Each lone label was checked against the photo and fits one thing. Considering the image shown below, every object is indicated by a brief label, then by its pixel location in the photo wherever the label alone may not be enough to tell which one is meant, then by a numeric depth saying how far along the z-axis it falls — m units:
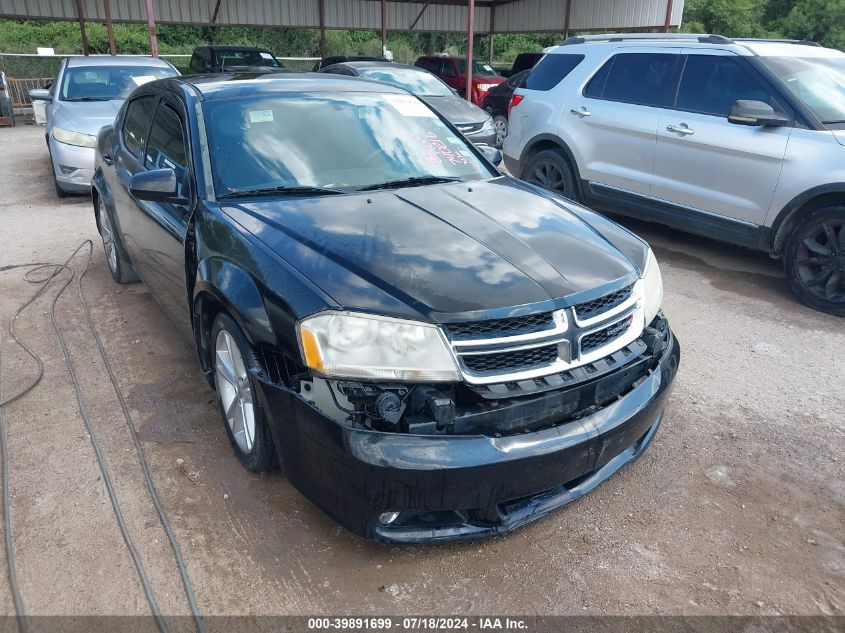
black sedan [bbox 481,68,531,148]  13.75
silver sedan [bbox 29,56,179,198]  8.23
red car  17.42
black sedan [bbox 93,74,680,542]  2.33
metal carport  20.47
